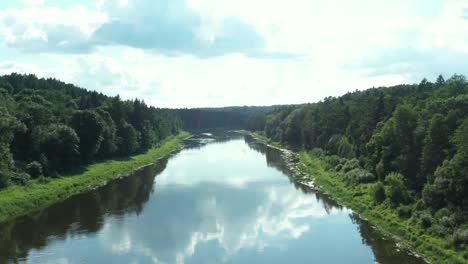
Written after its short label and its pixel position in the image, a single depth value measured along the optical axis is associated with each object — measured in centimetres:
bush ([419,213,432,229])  3972
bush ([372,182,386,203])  5038
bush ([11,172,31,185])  5652
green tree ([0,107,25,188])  5362
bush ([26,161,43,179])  6141
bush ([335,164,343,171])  7485
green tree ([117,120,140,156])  9656
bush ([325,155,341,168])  7912
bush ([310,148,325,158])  9538
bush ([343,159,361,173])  6958
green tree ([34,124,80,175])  6662
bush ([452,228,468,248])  3441
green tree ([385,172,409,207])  4750
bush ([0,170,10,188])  5356
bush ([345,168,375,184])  5984
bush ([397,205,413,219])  4406
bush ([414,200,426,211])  4369
